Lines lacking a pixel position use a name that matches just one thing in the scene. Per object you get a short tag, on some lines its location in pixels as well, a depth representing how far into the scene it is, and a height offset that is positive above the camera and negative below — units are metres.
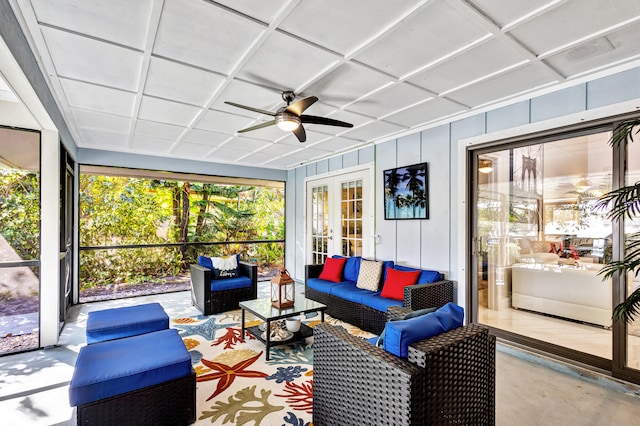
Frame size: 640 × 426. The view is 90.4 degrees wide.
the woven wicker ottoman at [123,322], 2.56 -0.92
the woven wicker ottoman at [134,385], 1.77 -1.01
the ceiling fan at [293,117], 2.74 +0.89
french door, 5.14 -0.04
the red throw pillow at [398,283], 3.70 -0.82
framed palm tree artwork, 4.10 +0.29
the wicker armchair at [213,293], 4.40 -1.16
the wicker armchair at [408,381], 1.56 -0.91
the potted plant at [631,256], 1.90 -0.26
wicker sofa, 3.31 -1.07
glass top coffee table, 3.05 -0.99
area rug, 2.18 -1.39
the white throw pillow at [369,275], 4.14 -0.82
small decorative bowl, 3.29 -1.15
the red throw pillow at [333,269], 4.78 -0.85
